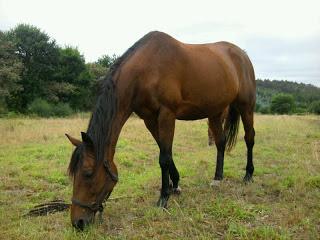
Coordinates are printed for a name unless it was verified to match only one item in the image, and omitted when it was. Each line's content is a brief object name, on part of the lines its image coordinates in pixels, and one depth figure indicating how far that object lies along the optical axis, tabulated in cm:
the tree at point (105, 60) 4468
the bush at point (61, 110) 2697
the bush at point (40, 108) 2600
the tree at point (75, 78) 3192
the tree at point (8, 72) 2481
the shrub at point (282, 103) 6838
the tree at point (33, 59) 2995
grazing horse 386
